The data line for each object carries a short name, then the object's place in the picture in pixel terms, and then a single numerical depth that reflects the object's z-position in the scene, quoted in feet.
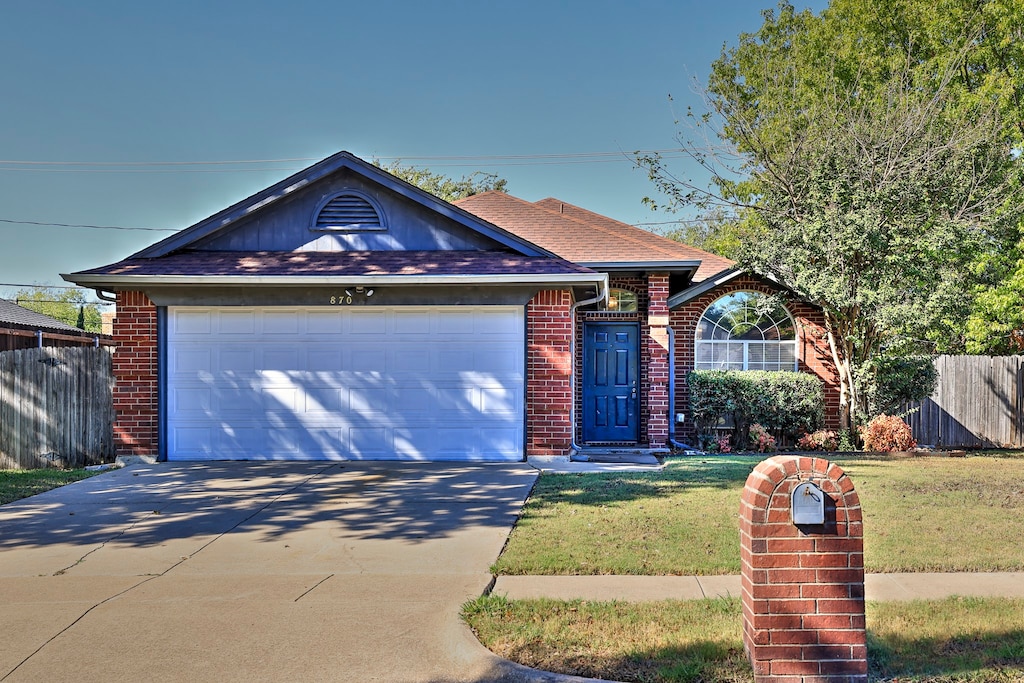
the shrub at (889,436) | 46.11
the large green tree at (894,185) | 45.98
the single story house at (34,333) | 71.92
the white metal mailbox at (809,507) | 12.64
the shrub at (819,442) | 47.21
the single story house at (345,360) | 39.40
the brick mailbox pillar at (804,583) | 12.78
